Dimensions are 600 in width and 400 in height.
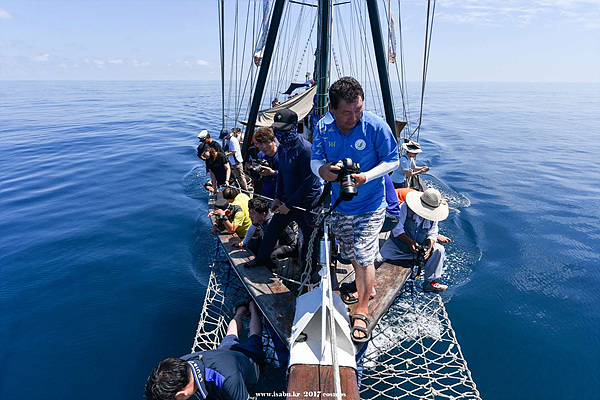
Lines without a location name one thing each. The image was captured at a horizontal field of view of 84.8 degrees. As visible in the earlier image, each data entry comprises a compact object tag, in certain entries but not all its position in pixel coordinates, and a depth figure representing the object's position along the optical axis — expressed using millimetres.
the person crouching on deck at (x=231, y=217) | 5180
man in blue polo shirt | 2367
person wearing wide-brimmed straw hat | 4000
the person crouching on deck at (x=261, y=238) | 4375
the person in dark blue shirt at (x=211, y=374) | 2273
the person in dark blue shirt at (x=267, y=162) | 3867
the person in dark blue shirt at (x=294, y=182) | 3387
